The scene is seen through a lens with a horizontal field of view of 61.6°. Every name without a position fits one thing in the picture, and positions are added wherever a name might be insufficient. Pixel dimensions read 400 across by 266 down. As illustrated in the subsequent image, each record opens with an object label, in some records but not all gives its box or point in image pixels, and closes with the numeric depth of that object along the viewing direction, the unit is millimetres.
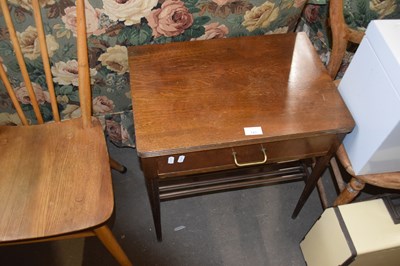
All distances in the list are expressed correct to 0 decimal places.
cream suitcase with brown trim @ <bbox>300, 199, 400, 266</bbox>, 982
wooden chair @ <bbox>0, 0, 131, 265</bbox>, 876
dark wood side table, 823
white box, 757
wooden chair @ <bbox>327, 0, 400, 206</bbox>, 958
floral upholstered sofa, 956
